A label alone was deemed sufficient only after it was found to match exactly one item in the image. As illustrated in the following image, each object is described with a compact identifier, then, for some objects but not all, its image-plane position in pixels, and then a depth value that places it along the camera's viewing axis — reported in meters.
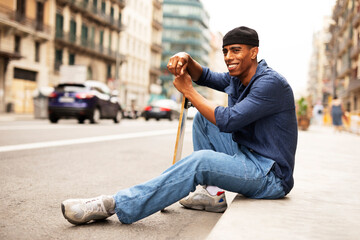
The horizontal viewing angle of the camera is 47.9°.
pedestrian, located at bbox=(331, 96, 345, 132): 18.98
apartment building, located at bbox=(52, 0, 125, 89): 33.94
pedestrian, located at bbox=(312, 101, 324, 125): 31.74
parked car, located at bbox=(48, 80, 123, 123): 14.63
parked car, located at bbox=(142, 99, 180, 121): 24.50
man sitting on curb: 2.57
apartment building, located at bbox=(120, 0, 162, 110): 49.80
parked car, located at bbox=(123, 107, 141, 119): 31.02
